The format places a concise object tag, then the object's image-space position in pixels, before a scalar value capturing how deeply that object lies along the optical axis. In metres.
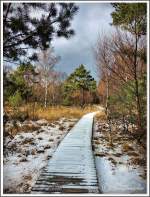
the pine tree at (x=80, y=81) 26.00
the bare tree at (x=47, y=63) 19.53
